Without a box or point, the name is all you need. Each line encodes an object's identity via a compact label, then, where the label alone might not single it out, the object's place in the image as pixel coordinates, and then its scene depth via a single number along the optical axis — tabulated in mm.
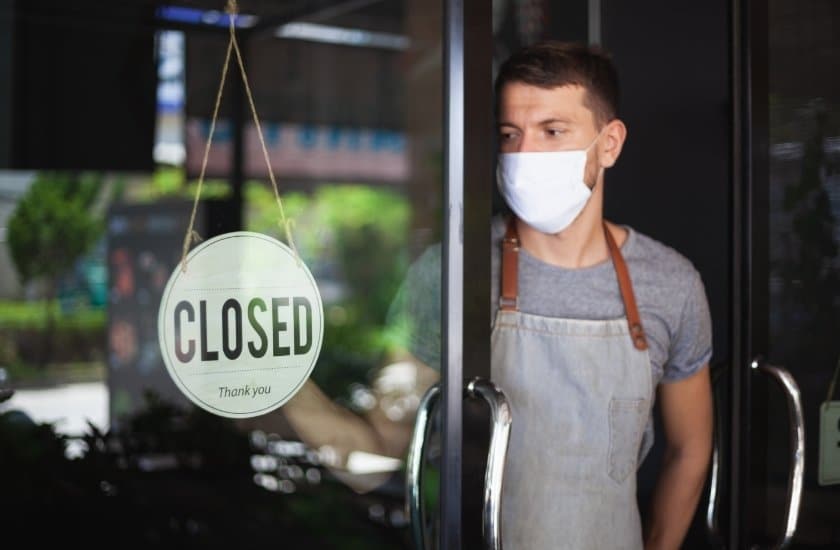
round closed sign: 1513
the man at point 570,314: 1872
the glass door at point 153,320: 1676
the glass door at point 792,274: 2102
